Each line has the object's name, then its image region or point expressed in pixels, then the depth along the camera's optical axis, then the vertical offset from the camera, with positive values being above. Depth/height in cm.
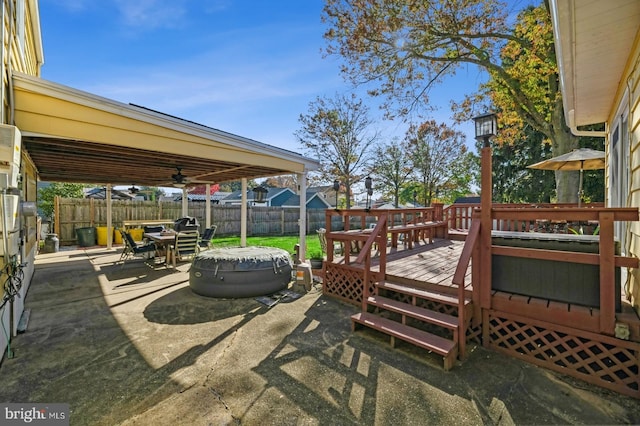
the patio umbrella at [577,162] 560 +108
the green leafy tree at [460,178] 1959 +249
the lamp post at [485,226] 303 -15
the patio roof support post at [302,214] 652 -3
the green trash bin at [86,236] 1016 -83
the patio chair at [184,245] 675 -78
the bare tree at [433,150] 1862 +418
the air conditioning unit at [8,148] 238 +56
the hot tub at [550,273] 260 -61
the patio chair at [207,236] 830 -69
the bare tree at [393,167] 1889 +305
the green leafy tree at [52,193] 1154 +95
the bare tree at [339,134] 1656 +473
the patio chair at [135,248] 689 -87
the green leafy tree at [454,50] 765 +513
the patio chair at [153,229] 872 -51
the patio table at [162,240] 684 -66
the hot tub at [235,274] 465 -105
